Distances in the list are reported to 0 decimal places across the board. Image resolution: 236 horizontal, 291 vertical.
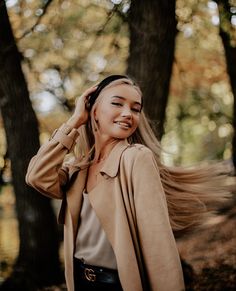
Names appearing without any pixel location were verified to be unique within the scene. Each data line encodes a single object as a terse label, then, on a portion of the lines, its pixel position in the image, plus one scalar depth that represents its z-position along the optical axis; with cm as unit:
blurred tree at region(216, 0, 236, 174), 365
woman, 222
